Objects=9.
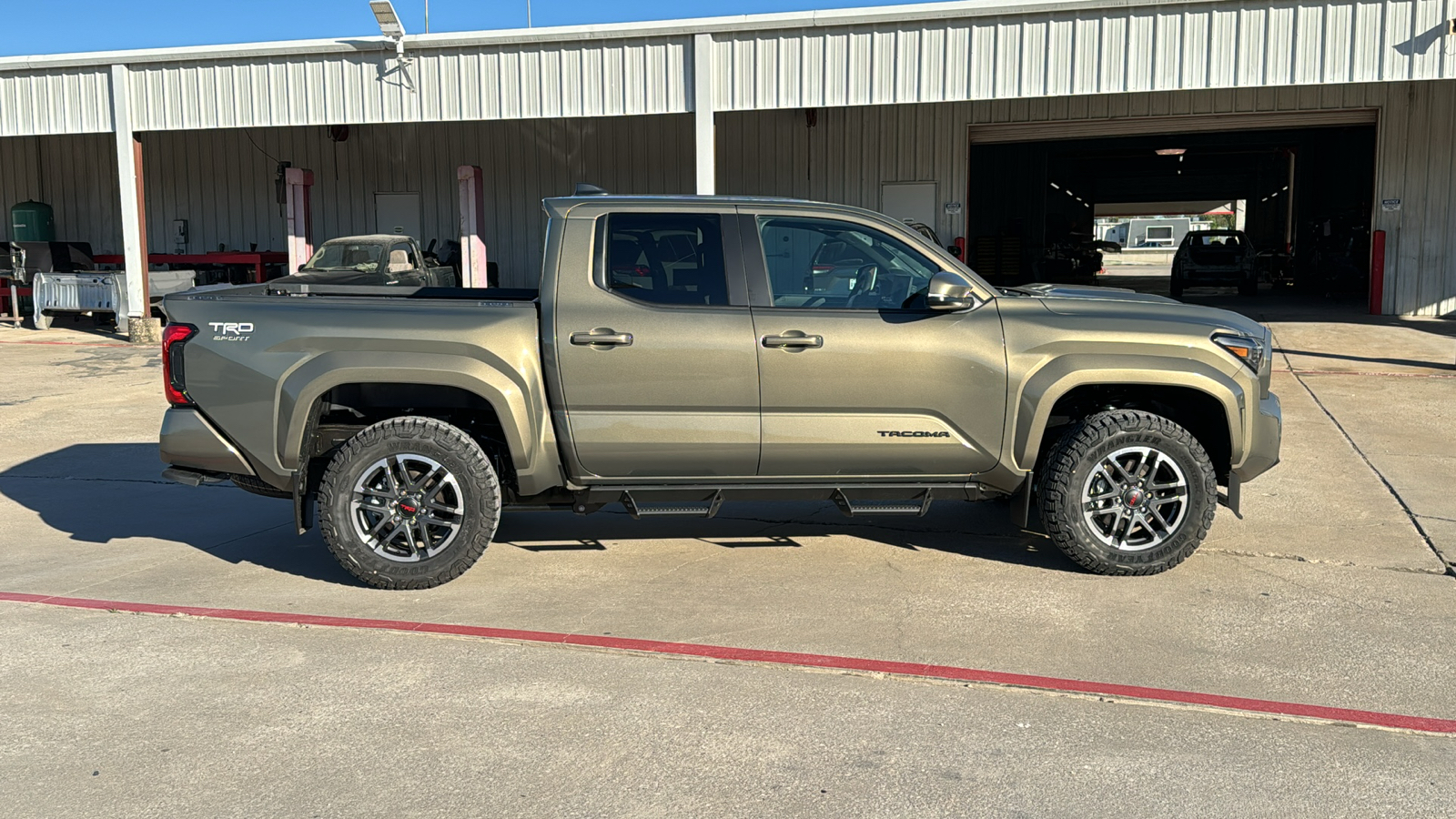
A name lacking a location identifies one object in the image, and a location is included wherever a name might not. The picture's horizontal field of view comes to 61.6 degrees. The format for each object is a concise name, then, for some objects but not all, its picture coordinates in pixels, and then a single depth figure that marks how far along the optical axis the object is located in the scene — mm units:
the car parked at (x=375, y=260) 16906
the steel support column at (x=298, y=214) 23141
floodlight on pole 17734
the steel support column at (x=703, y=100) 17062
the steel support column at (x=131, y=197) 19297
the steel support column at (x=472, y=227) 21688
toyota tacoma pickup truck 5629
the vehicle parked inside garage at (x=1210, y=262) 26016
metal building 16203
